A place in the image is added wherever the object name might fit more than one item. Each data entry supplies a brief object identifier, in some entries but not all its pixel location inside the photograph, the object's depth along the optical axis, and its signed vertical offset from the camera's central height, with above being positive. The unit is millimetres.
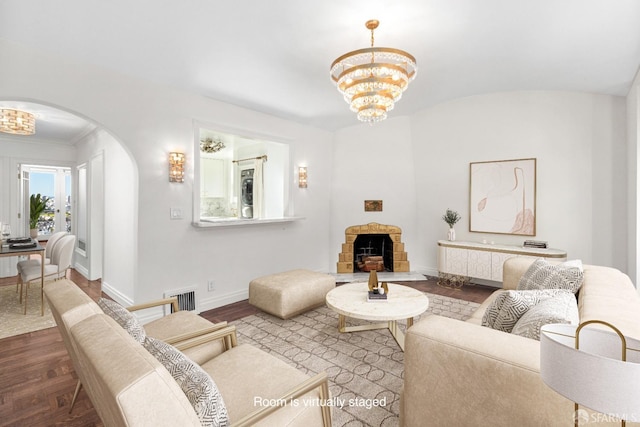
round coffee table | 2516 -825
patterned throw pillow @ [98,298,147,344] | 1405 -524
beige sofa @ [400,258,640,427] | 1159 -689
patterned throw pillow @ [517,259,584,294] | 2201 -489
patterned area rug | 1997 -1246
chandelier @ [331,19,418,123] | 2354 +1069
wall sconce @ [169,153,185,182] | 3488 +524
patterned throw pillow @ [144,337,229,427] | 1078 -643
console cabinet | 4330 -690
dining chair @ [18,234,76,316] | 3879 -719
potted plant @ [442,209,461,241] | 5062 -138
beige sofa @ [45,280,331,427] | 855 -580
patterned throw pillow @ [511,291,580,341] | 1428 -502
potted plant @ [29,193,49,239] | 5930 +71
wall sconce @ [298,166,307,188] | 5176 +603
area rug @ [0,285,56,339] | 3237 -1224
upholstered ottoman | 3375 -924
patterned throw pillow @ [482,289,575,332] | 1723 -546
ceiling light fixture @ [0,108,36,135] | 3840 +1162
